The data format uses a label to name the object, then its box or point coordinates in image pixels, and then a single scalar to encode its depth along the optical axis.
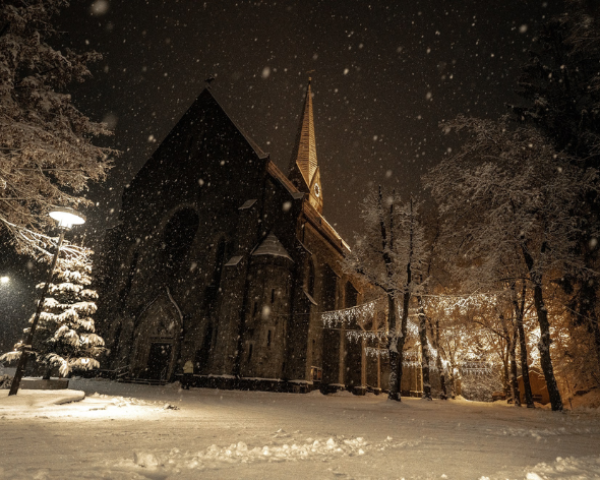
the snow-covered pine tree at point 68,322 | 11.83
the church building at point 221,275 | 19.34
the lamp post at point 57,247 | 8.55
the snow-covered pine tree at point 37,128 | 8.41
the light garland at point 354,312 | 18.41
